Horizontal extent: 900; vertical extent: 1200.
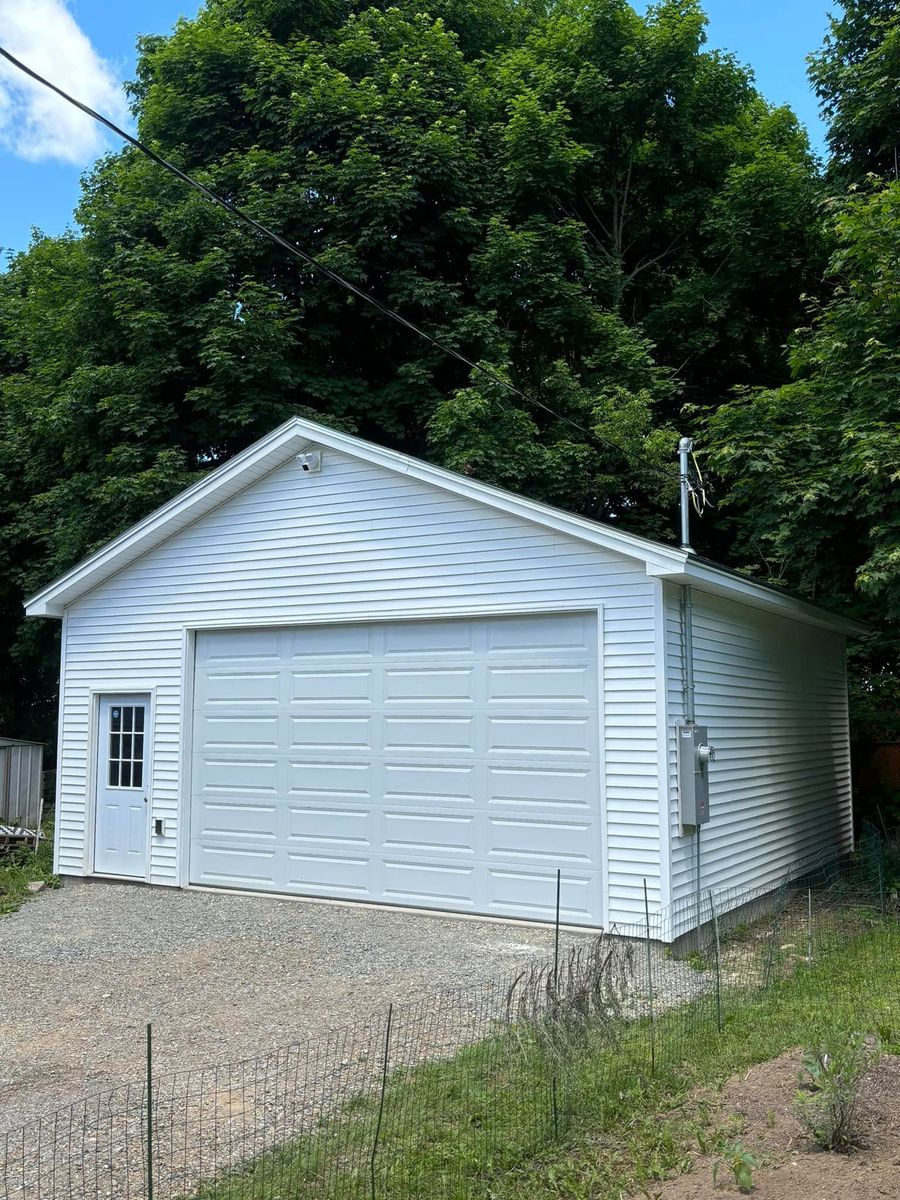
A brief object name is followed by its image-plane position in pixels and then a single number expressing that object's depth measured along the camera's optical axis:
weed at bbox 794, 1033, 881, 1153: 3.90
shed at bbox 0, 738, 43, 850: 12.58
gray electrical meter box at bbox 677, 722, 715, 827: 7.83
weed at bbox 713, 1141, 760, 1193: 3.58
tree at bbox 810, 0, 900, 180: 14.82
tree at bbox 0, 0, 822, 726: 16.42
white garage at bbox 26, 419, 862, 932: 8.09
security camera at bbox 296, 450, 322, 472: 9.79
